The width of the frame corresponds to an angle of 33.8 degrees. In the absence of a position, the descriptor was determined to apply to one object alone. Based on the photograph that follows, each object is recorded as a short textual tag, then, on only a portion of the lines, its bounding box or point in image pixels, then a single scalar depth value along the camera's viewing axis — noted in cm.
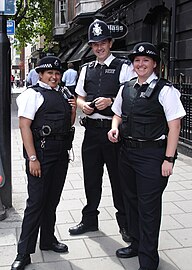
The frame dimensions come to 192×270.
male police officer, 300
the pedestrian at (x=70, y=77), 1167
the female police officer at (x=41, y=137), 263
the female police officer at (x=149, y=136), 248
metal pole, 367
